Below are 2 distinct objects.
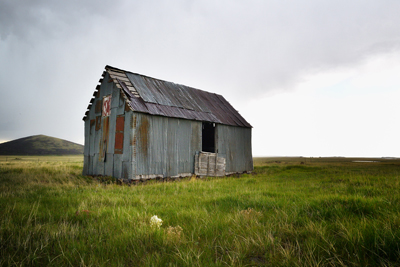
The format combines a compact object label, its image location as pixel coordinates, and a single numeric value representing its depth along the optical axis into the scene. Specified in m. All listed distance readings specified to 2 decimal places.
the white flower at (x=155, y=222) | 4.07
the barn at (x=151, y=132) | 12.74
